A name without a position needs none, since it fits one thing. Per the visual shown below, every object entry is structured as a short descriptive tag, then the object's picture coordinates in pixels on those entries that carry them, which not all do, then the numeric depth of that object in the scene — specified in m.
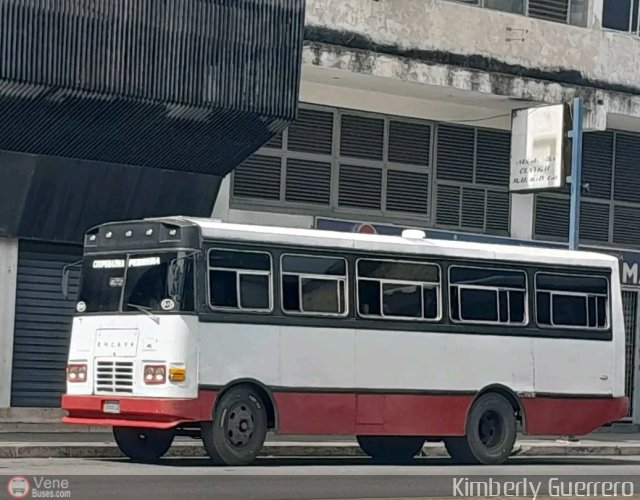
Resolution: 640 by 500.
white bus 19.56
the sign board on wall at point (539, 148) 28.83
